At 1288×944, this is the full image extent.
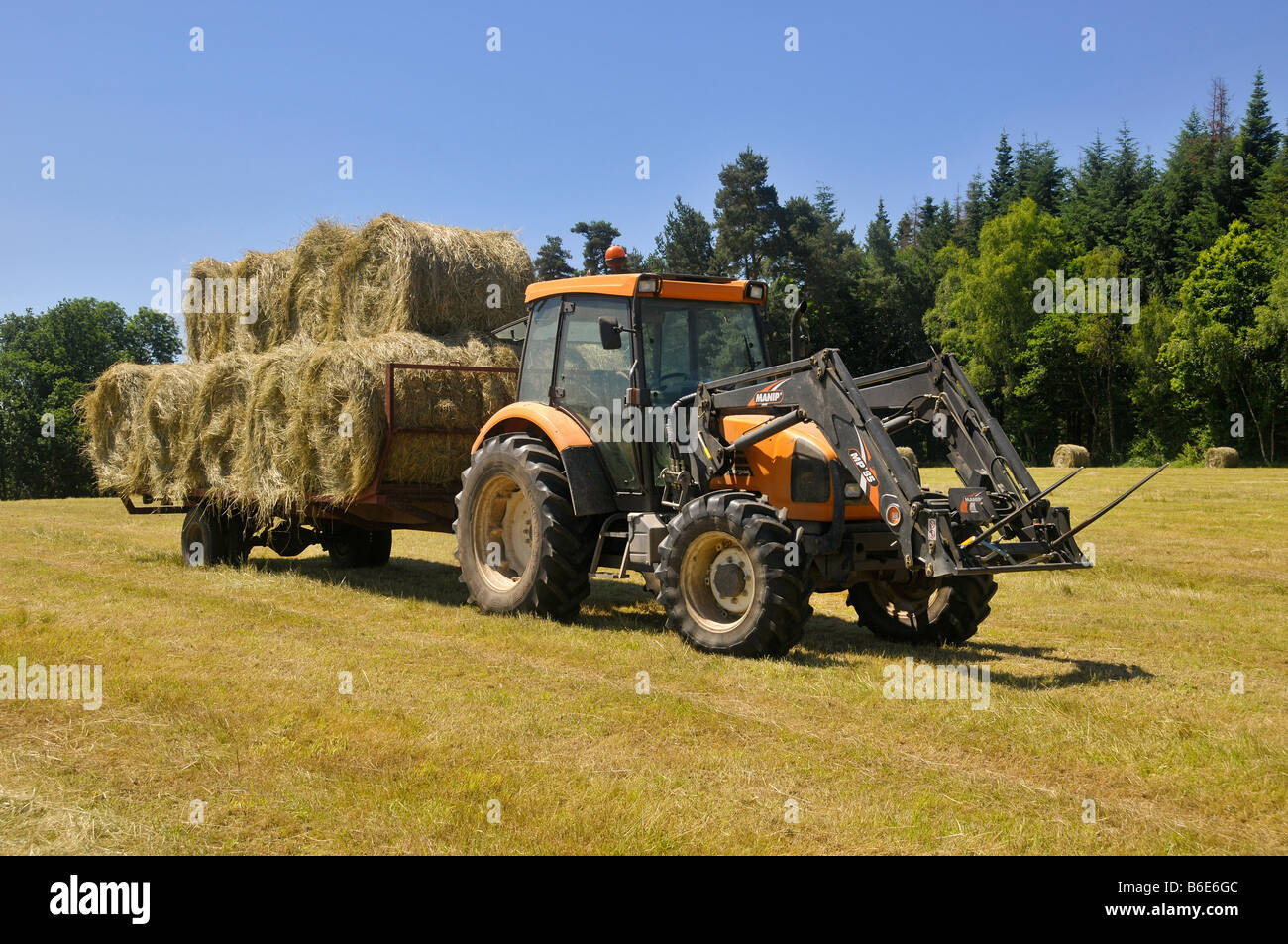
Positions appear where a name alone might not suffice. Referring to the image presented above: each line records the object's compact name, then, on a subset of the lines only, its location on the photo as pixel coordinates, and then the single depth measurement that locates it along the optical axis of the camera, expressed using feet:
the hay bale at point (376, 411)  31.68
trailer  32.78
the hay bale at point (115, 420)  40.24
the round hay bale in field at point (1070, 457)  109.50
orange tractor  22.91
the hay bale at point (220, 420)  36.63
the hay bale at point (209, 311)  41.22
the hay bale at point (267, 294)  39.52
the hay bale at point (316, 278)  37.83
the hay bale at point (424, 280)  35.27
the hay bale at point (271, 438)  33.99
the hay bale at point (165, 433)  38.40
